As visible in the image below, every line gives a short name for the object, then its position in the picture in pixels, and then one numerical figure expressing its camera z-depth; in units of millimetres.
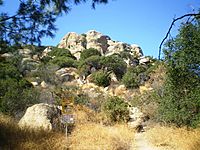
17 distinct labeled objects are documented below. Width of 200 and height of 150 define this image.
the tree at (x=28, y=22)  4877
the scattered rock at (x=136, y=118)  11273
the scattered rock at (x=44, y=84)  21511
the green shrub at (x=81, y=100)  13813
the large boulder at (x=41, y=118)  8012
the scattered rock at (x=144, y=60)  31251
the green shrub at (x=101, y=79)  25634
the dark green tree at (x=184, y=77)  6927
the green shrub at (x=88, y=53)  32599
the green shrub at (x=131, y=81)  23648
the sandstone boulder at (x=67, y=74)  26519
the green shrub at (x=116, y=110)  11672
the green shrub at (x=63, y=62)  29526
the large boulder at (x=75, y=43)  37888
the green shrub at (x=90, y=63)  28403
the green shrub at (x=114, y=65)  28233
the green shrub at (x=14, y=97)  10527
